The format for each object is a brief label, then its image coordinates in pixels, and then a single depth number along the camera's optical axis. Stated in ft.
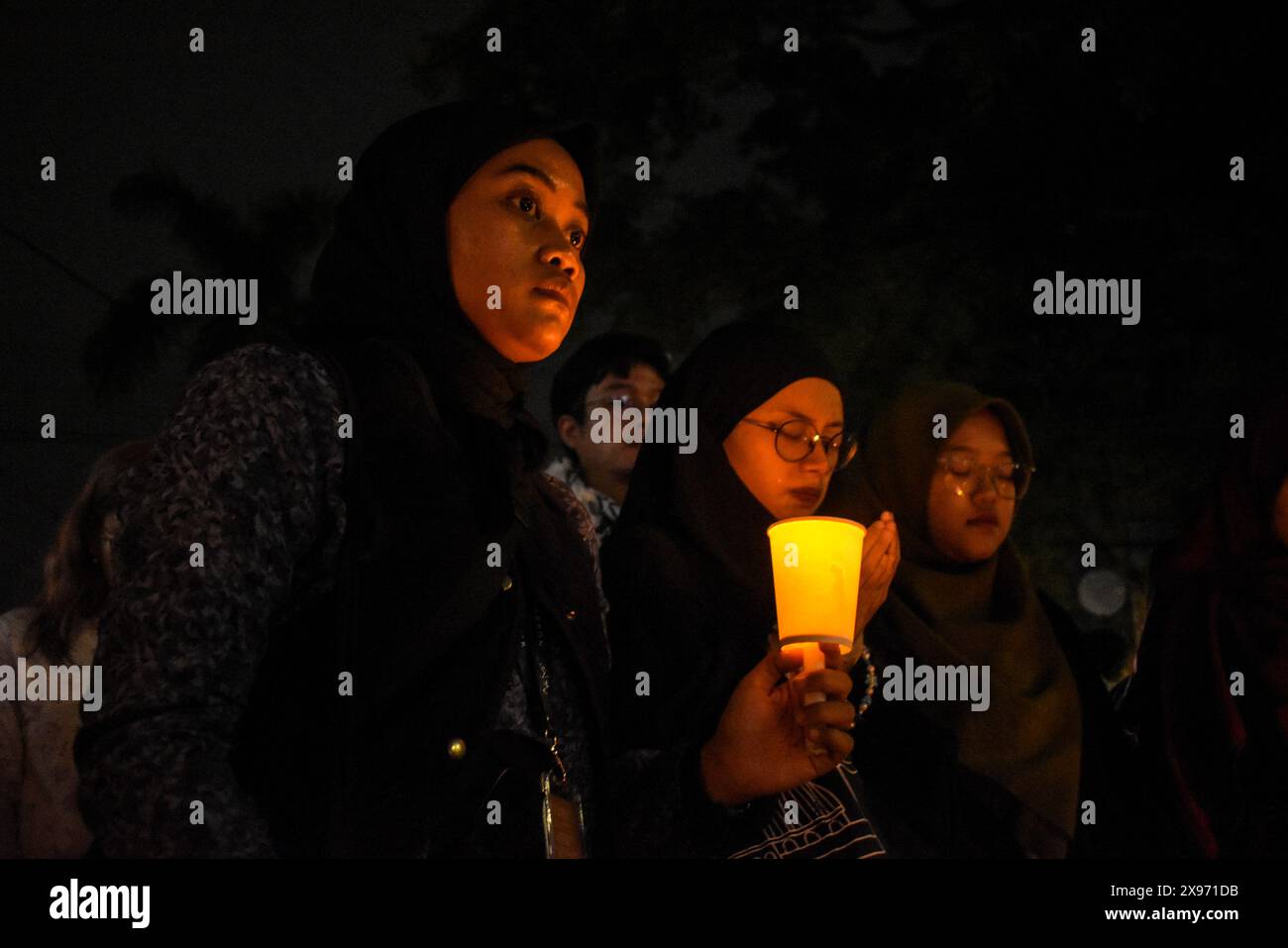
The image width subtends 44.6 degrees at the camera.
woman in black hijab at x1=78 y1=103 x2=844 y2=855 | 6.41
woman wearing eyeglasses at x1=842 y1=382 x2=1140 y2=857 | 9.95
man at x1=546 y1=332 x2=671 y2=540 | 11.45
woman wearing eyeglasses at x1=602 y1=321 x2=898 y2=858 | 8.75
